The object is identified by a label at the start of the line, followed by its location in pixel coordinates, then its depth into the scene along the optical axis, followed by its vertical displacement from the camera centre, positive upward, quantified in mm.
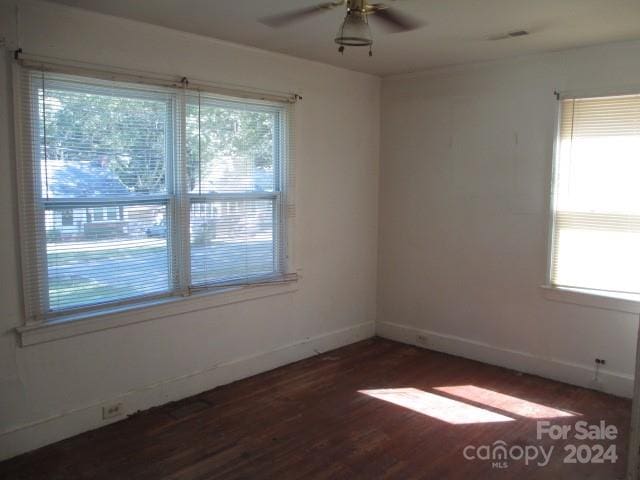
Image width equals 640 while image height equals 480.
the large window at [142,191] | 3041 -29
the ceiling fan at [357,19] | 2264 +875
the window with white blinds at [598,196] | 3771 -52
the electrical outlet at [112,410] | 3363 -1418
